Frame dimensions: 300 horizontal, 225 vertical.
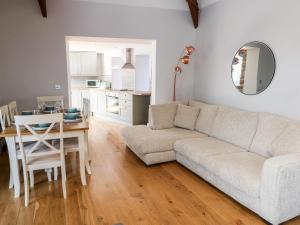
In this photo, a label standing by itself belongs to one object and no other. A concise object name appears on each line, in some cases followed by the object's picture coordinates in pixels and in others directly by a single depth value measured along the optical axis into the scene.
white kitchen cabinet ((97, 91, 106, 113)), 7.12
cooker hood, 6.94
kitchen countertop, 5.67
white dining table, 2.45
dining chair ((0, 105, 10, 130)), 2.67
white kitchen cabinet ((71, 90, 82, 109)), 7.49
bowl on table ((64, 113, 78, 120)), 3.00
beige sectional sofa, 2.04
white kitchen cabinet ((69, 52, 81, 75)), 8.01
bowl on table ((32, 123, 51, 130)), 2.53
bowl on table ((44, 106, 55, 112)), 3.36
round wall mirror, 3.15
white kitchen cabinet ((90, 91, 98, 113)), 7.44
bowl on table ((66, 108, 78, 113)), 3.37
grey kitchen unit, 5.89
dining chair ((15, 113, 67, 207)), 2.30
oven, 6.53
